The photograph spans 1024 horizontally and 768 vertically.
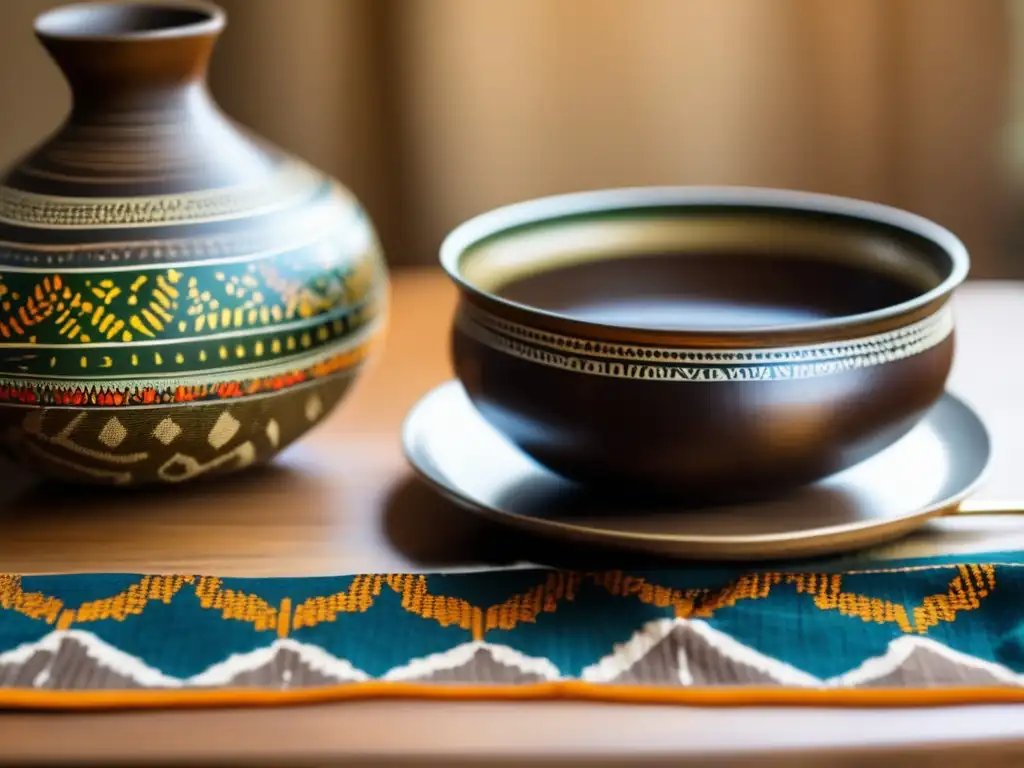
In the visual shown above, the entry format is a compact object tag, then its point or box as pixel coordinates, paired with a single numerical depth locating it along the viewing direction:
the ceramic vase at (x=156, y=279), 0.81
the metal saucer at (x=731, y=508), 0.79
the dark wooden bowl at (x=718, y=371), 0.78
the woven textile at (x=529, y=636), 0.74
